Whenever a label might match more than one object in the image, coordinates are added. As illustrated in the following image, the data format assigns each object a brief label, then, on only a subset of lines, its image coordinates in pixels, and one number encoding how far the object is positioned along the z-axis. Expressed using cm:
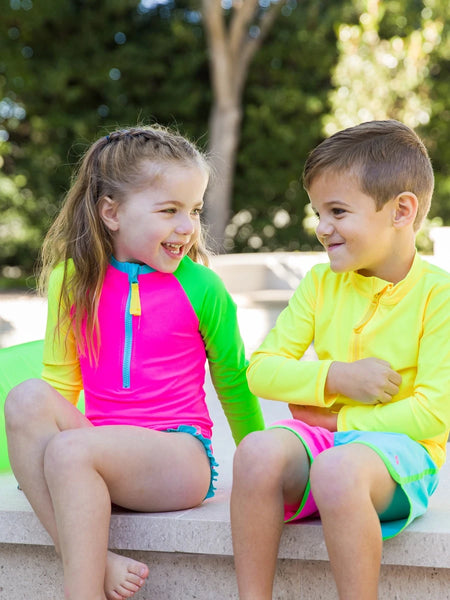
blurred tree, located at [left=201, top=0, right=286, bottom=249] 1059
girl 192
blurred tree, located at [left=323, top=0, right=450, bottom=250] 1027
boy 166
